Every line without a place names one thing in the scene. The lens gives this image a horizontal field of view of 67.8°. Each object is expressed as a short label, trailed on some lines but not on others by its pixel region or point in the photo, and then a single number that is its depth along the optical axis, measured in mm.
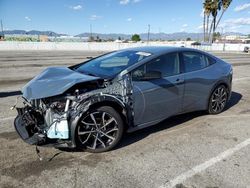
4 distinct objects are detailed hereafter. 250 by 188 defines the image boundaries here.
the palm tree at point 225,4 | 39182
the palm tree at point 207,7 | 39828
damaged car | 2533
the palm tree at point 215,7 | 39391
